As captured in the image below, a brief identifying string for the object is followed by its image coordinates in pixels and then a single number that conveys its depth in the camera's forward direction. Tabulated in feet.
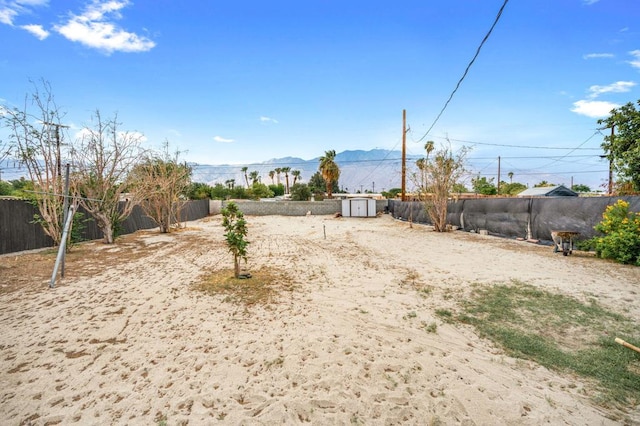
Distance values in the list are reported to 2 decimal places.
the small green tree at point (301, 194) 119.34
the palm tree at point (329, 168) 124.77
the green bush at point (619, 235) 23.86
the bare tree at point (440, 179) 48.06
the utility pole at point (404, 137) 68.59
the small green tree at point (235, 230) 19.81
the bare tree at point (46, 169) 29.96
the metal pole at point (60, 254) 19.54
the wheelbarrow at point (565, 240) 28.55
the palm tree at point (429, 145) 102.77
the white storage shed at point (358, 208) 86.12
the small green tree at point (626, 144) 35.78
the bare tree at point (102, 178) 35.12
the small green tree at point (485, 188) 144.36
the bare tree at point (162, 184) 47.39
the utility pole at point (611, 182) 60.11
